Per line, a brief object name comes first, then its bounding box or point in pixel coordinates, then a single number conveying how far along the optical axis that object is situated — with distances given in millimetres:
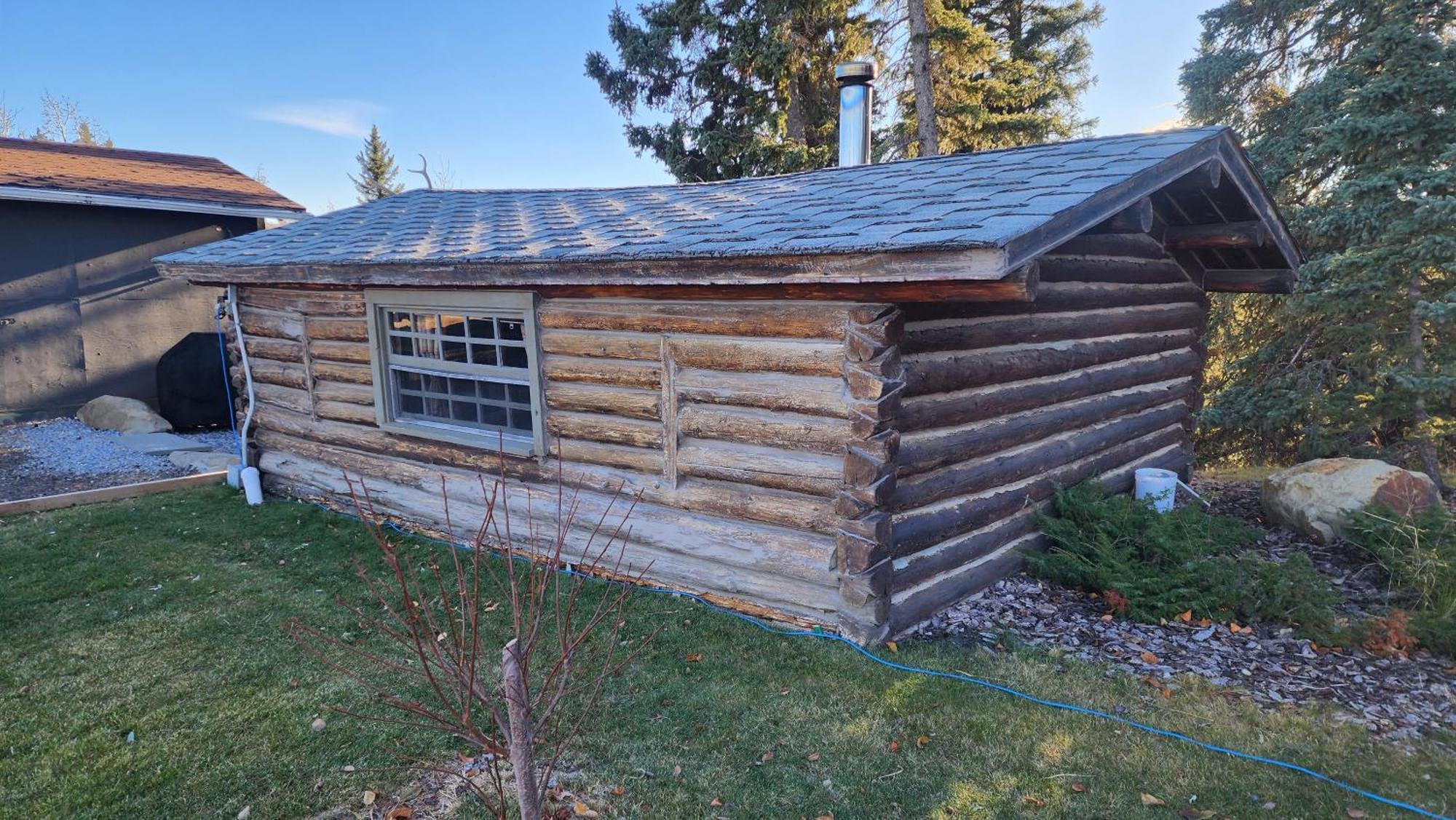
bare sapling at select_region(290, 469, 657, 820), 2369
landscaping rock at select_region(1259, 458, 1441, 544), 6355
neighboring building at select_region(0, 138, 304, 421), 11812
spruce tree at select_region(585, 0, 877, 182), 17141
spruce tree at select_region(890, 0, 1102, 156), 16312
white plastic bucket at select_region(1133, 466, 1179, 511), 6715
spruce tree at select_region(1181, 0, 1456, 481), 9258
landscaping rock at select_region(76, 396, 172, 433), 11602
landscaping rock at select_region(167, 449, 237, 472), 9531
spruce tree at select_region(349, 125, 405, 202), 39594
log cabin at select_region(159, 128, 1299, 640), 4520
